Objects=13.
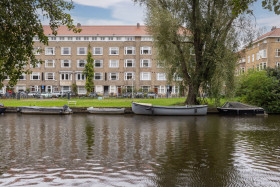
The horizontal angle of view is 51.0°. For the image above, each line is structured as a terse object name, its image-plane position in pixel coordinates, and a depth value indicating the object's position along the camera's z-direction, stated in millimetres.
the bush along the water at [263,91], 31148
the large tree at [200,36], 26438
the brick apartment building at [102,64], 59281
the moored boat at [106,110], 30734
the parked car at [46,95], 49472
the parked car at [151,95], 48188
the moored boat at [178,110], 28578
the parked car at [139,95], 48178
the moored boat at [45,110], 30484
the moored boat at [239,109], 29562
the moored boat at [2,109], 30728
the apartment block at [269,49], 57406
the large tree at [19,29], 7625
